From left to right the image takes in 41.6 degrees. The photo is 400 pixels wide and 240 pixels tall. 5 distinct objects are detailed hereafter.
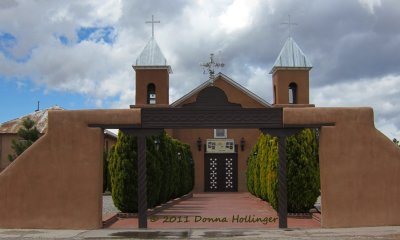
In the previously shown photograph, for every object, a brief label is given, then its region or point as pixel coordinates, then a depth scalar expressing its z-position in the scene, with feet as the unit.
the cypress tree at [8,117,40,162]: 104.88
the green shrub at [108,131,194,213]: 51.85
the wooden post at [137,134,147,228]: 43.01
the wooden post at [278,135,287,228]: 42.68
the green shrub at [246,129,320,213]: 50.78
